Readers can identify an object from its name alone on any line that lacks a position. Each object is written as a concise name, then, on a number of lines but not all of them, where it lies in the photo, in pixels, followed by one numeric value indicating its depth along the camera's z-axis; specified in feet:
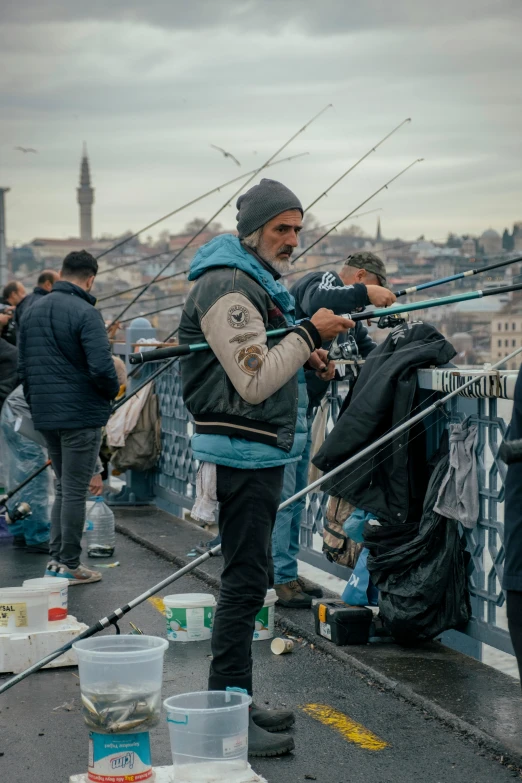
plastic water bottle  25.70
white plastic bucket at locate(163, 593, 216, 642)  17.51
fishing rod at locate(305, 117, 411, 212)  24.66
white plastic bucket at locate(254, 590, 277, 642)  17.46
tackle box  16.63
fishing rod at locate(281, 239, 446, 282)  24.99
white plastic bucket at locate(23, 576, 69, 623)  16.78
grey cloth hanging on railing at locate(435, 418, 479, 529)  15.58
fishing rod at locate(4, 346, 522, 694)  12.29
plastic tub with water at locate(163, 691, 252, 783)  11.00
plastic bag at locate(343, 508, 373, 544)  17.65
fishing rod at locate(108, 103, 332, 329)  27.37
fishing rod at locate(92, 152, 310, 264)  29.70
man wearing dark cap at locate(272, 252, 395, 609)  17.42
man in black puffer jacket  20.88
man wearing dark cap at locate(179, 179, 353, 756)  11.71
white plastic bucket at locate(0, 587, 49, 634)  16.20
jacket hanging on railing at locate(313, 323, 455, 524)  16.55
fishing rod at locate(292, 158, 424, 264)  24.77
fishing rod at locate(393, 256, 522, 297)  16.15
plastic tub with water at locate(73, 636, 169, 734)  10.87
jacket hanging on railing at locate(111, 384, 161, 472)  30.22
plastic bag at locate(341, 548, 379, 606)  17.21
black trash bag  15.92
